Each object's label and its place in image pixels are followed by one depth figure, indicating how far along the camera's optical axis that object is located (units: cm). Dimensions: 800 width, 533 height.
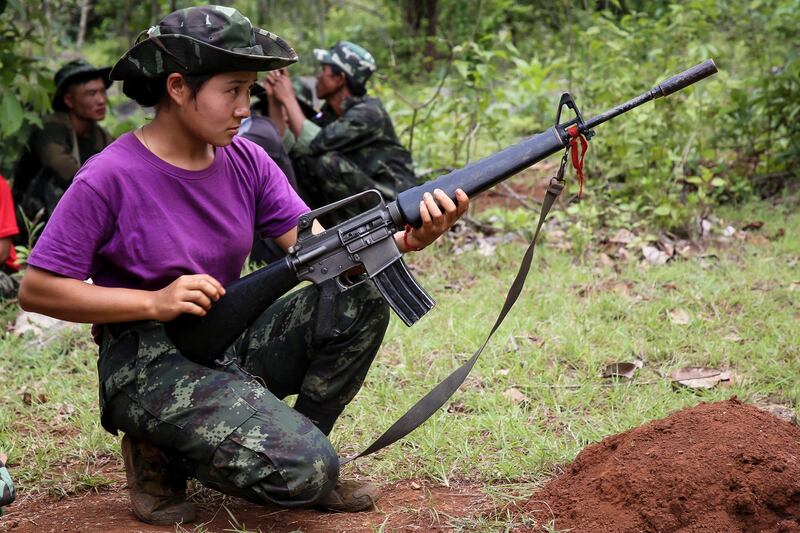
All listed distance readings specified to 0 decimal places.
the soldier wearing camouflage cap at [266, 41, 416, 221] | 642
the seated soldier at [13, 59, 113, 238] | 643
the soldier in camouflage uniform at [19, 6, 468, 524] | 262
